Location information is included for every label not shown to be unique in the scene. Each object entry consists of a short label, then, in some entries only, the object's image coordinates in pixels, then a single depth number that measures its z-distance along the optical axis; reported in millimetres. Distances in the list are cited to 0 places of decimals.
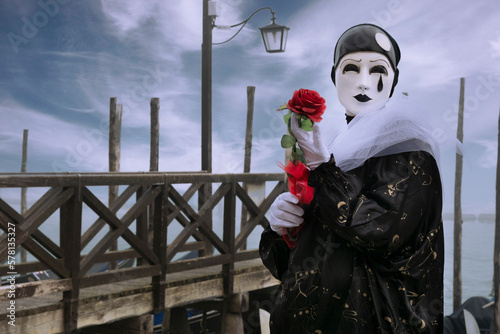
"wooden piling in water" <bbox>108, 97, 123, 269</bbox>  10375
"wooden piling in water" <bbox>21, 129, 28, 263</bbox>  13930
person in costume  1975
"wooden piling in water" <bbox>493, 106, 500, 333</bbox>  6293
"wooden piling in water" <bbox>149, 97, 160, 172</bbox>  10172
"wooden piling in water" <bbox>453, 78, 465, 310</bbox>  11055
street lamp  7305
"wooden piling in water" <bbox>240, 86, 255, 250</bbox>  11109
